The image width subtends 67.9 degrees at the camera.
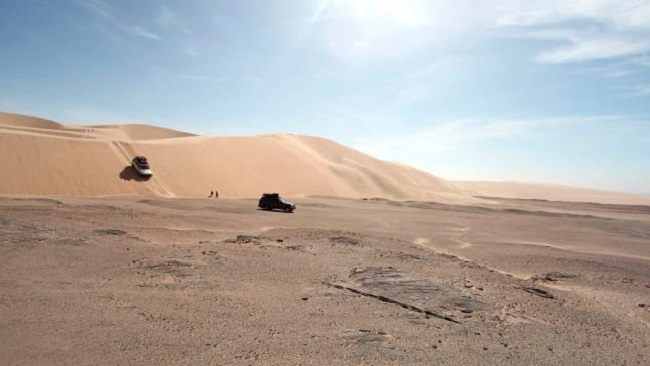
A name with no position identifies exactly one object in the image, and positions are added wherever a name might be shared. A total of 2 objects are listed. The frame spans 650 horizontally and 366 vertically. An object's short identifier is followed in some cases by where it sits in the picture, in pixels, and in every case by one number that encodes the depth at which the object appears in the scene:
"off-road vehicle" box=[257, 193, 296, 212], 28.50
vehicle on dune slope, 39.09
